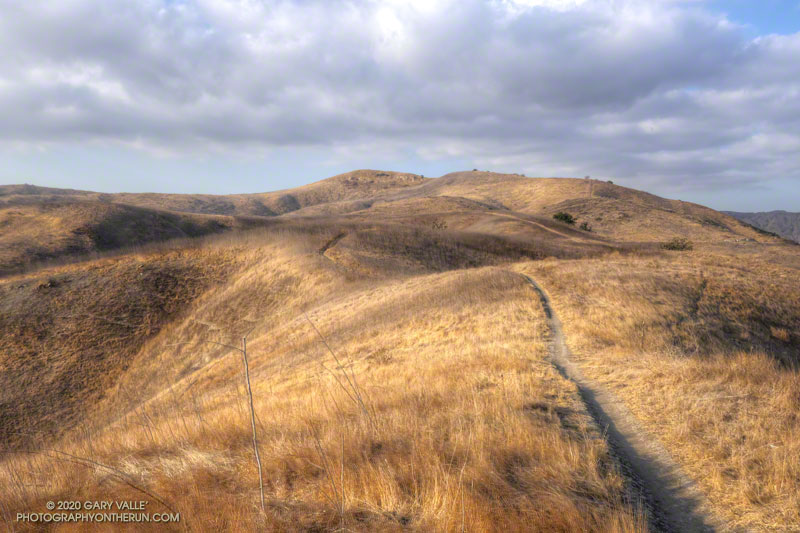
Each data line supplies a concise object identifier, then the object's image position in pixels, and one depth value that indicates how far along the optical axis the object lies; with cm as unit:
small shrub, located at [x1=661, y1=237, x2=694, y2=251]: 4766
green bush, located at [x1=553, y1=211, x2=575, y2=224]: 8388
